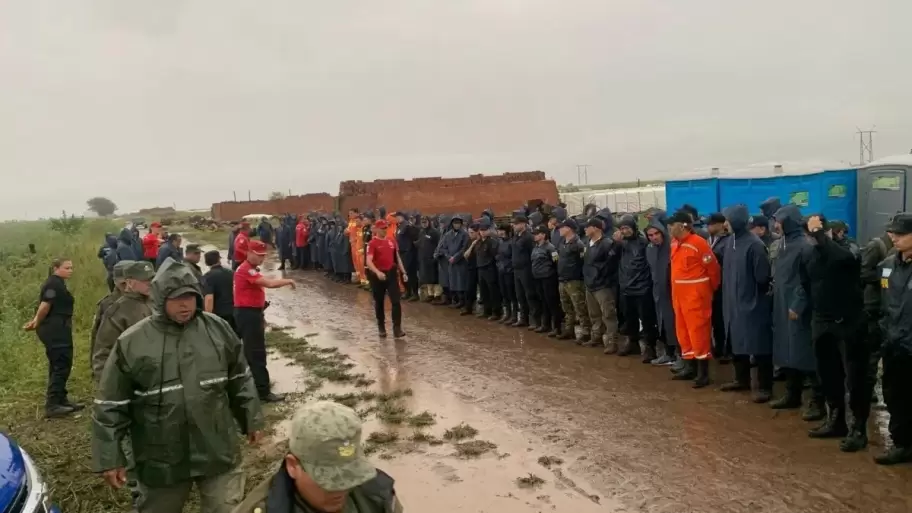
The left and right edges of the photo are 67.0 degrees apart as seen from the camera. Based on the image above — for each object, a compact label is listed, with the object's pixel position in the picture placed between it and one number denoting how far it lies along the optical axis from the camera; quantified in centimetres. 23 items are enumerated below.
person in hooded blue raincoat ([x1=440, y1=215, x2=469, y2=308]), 1347
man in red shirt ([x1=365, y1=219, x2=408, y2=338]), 1080
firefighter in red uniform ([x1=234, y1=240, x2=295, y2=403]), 773
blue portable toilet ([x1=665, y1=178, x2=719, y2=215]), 2048
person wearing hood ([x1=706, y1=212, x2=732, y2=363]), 790
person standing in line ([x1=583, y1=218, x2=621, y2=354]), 951
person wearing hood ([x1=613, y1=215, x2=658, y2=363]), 898
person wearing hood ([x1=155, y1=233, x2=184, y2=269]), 1256
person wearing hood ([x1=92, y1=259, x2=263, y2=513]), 356
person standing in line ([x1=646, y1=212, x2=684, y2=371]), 836
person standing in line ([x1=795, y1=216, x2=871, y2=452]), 557
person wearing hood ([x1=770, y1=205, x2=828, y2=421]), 636
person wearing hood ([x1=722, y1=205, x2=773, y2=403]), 715
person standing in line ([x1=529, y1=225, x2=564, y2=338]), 1091
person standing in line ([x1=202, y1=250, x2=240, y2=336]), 818
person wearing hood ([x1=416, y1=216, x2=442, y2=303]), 1483
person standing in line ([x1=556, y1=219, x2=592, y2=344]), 1023
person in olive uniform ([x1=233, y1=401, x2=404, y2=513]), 218
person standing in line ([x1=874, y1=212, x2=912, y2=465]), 504
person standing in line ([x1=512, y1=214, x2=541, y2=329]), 1148
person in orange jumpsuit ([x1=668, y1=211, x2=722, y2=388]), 765
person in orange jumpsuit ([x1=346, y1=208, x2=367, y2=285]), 1749
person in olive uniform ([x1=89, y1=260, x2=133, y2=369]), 595
